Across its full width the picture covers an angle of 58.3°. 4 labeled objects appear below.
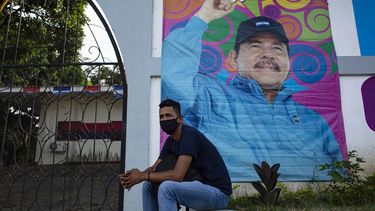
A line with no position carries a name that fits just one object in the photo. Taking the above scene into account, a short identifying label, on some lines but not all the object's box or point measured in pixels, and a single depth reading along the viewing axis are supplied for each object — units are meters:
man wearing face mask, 2.34
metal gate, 4.35
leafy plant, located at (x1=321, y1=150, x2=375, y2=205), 3.73
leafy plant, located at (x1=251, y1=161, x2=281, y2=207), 3.67
